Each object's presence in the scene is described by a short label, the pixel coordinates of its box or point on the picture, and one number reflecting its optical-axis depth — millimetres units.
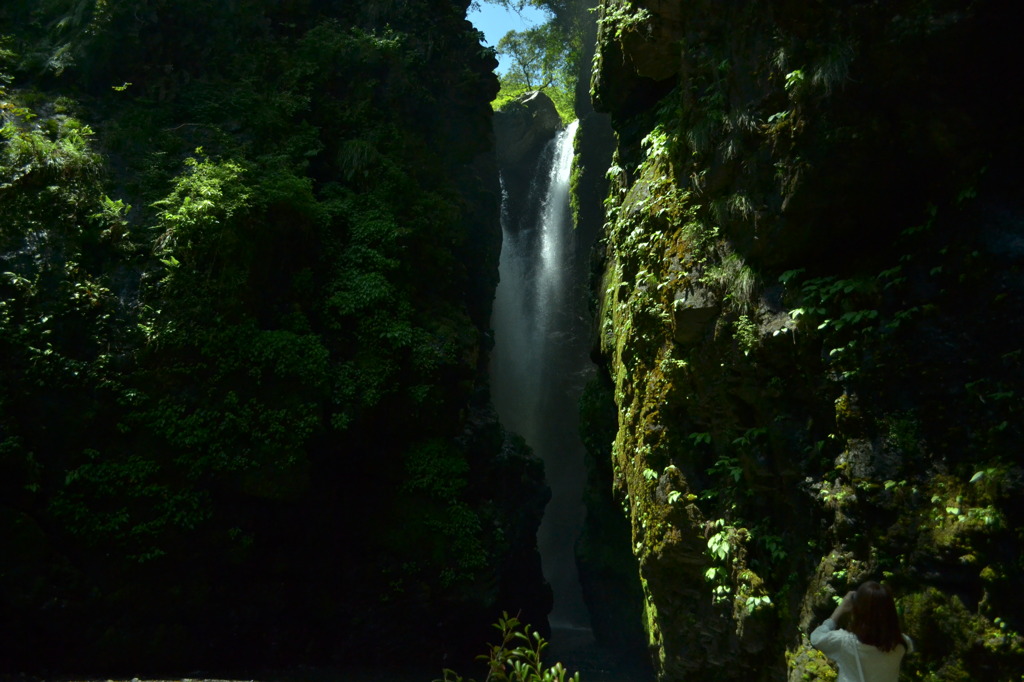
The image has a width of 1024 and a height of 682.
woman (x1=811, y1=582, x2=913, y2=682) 3375
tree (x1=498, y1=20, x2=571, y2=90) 28109
